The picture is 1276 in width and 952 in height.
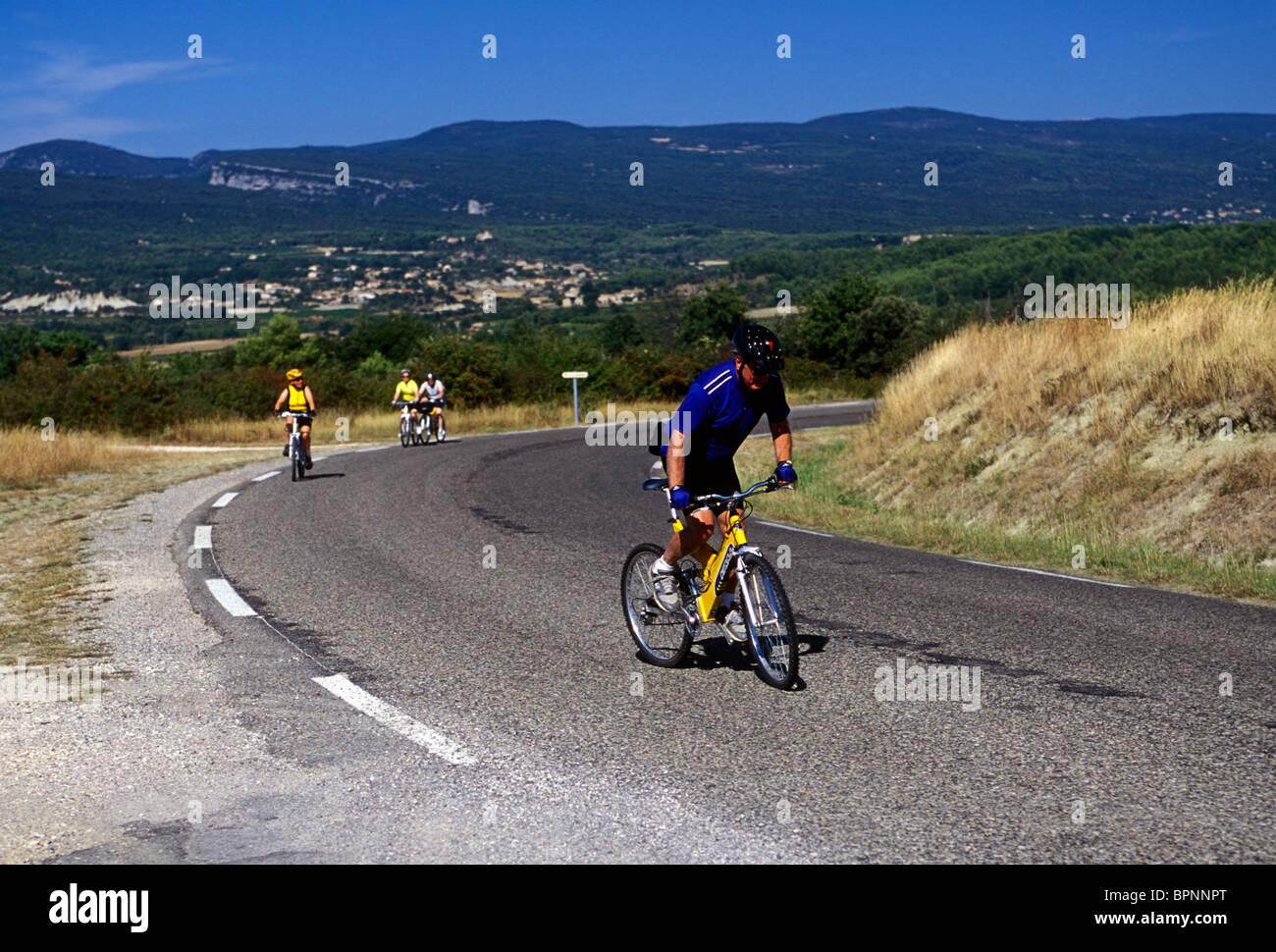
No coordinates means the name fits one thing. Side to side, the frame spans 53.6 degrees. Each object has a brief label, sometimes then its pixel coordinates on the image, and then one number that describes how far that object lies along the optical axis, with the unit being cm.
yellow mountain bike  659
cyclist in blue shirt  673
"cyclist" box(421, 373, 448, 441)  2977
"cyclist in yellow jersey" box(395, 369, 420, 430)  2902
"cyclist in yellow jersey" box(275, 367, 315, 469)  1994
